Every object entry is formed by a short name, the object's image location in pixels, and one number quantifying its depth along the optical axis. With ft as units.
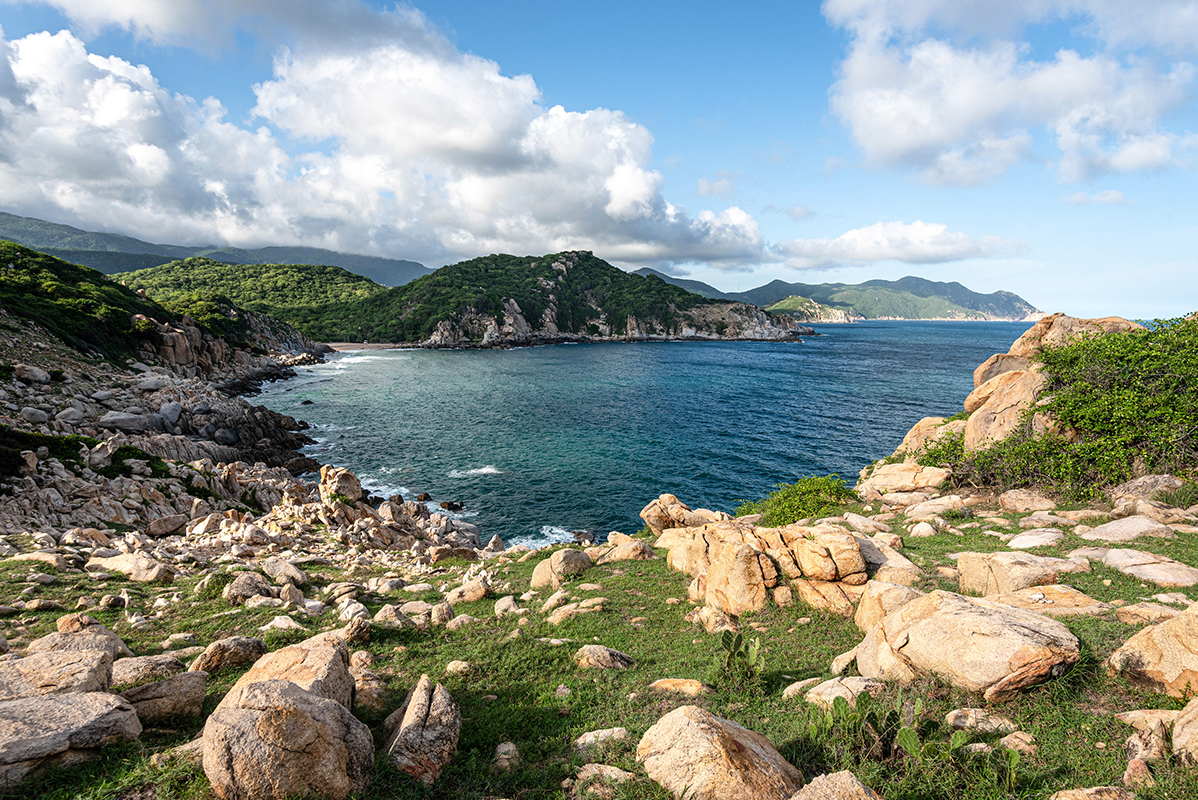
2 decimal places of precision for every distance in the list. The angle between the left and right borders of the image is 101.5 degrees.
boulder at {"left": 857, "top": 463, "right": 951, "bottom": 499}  69.21
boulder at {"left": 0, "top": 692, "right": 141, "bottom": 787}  17.25
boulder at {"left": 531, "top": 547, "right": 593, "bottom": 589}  50.60
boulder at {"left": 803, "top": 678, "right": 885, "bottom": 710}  24.29
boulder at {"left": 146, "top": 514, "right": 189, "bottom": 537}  62.59
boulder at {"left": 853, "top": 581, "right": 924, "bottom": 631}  31.91
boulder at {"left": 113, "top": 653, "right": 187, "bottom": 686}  25.25
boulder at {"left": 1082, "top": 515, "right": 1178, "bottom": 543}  40.86
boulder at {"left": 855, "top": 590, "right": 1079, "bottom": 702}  22.35
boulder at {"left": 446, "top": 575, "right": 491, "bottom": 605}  46.47
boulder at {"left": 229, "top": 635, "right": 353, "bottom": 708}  23.25
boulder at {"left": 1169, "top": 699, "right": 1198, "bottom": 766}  16.96
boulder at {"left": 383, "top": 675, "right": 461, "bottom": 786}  20.81
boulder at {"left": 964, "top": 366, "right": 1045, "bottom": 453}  66.69
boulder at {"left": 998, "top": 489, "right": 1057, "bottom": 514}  54.29
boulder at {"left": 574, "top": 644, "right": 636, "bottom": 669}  31.32
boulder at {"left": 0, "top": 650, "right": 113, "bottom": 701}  21.89
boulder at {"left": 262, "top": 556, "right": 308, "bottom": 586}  47.80
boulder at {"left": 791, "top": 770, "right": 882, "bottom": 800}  16.79
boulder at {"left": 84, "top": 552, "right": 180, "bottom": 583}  45.42
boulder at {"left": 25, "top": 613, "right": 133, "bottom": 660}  26.22
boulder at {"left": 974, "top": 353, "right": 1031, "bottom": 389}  83.66
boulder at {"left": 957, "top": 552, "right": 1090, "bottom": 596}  33.65
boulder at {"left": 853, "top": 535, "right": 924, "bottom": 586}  37.37
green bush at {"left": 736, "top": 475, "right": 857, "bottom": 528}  65.57
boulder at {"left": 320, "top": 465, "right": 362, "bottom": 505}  83.76
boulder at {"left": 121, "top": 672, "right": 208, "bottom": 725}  22.44
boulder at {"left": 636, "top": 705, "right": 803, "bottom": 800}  18.15
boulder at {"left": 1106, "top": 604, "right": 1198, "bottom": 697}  20.95
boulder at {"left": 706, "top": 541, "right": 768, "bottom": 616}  39.11
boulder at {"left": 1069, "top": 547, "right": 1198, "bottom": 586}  32.76
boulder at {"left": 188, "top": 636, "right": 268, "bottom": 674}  29.04
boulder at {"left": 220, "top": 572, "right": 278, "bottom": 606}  41.88
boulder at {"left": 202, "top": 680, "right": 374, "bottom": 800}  17.24
